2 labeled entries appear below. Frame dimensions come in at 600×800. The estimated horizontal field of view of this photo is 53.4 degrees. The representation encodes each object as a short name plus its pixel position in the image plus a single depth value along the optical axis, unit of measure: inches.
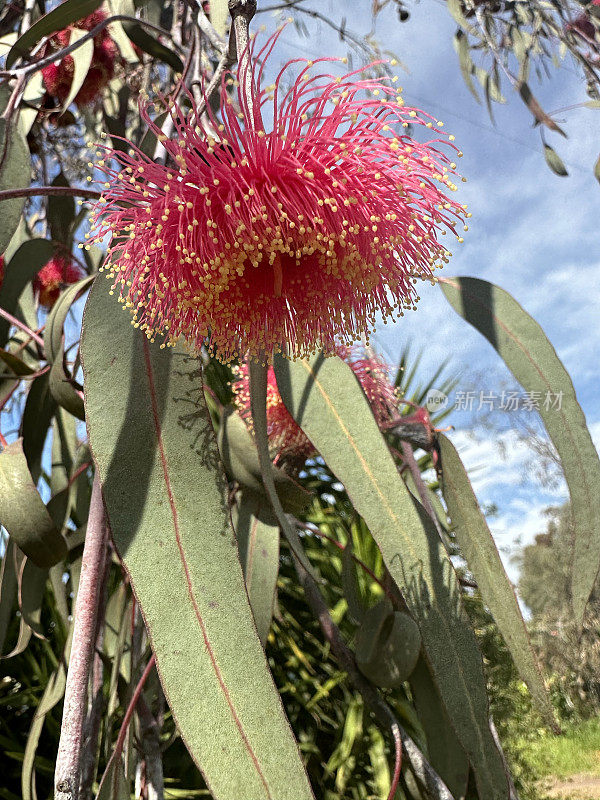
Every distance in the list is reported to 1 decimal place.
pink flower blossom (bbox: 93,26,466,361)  4.4
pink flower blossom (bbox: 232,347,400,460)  8.4
